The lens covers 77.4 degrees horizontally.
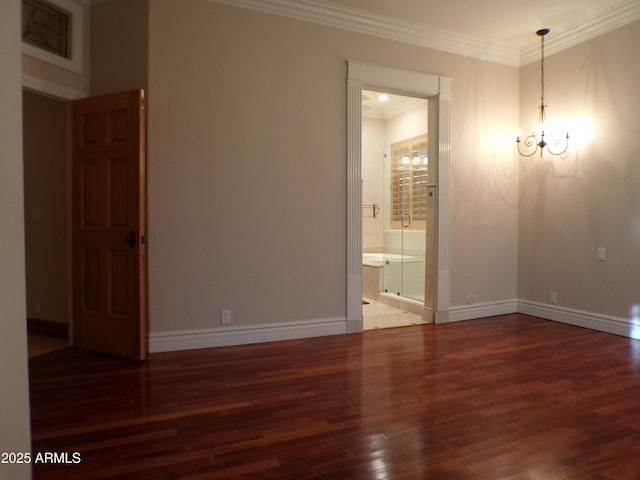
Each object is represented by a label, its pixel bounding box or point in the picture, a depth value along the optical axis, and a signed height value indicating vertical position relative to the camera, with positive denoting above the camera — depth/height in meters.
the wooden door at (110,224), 3.18 +0.02
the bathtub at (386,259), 5.93 -0.48
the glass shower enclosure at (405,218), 5.64 +0.15
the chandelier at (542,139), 4.52 +1.04
